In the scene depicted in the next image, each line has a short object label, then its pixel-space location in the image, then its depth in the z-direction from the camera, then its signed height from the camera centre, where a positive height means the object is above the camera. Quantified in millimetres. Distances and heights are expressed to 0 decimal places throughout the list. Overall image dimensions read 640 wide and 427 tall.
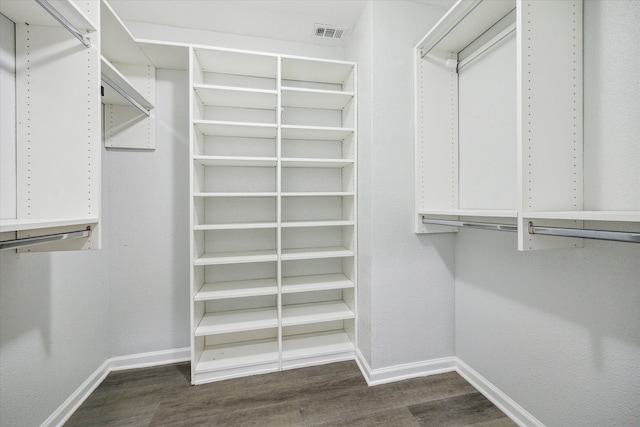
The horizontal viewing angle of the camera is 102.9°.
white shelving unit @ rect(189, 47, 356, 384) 1795 +2
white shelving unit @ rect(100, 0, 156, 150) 1746 +777
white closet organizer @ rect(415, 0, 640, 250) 1060 +485
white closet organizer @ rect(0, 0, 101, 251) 1114 +411
